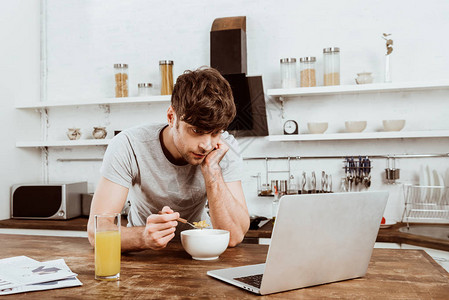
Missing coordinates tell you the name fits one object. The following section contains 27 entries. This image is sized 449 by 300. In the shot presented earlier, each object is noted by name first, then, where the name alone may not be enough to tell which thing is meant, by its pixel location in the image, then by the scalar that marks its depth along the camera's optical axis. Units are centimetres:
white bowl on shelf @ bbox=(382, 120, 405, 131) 295
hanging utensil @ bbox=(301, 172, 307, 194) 326
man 150
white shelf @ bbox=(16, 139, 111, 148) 351
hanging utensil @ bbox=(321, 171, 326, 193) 322
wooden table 103
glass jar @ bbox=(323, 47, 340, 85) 305
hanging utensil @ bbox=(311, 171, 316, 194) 321
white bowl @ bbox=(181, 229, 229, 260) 135
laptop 102
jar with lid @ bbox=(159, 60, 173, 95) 335
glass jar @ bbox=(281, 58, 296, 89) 312
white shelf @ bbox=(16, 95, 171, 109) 332
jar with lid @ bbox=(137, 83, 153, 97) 345
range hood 311
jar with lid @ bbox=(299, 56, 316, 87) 311
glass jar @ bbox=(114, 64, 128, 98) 349
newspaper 110
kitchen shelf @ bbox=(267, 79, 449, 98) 289
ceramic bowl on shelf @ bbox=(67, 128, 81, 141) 365
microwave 334
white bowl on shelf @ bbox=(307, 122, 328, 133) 308
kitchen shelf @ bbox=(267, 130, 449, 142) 286
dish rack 298
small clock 317
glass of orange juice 116
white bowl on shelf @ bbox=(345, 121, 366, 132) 304
